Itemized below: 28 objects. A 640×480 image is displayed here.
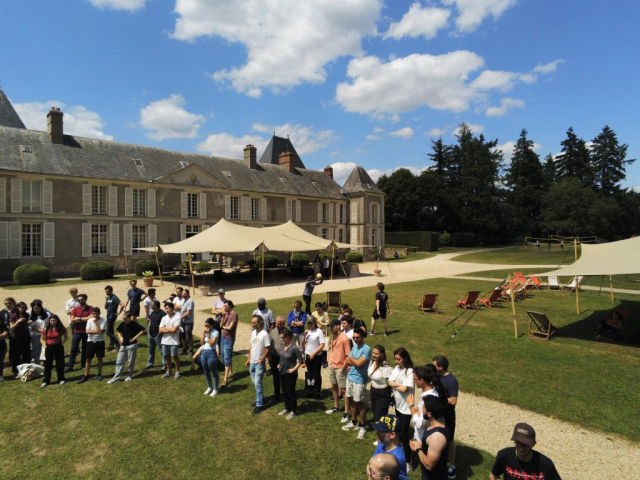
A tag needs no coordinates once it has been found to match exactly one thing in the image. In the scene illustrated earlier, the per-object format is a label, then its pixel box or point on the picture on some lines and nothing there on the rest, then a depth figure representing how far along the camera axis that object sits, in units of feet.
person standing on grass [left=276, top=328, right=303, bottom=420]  16.61
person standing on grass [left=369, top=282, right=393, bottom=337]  27.49
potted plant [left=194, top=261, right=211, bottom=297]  66.30
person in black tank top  9.45
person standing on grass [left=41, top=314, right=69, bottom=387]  19.74
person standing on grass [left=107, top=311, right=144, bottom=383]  19.99
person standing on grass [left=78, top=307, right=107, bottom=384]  20.53
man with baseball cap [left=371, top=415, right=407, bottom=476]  8.86
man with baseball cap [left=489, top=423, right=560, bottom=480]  8.33
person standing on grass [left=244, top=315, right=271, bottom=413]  17.11
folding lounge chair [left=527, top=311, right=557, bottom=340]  27.53
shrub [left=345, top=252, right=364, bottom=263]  101.81
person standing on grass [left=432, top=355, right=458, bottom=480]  12.14
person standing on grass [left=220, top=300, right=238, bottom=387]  20.40
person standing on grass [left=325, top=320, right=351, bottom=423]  16.05
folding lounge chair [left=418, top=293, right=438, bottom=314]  36.66
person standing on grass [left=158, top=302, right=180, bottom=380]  20.53
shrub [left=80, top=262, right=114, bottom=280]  60.70
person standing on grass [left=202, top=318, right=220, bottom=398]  18.35
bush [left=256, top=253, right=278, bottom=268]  85.65
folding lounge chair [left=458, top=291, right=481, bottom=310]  37.93
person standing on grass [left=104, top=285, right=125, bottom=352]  25.07
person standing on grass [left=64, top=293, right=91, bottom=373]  21.15
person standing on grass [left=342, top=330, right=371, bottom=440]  14.70
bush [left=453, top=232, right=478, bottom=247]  146.51
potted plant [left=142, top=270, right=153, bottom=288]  53.19
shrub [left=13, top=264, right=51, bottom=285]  54.65
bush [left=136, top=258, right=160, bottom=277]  66.13
